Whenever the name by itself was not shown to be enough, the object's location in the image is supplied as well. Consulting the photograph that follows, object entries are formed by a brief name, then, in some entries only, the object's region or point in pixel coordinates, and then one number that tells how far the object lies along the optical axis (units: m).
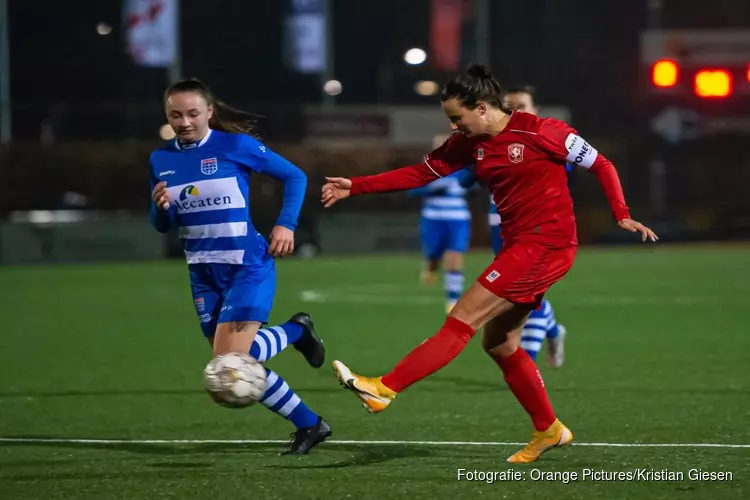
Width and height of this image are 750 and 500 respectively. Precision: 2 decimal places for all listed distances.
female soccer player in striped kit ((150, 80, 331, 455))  13.34
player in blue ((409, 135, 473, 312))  31.98
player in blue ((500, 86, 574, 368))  18.25
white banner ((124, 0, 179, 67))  63.37
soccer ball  12.34
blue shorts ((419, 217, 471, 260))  32.47
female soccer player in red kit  12.52
